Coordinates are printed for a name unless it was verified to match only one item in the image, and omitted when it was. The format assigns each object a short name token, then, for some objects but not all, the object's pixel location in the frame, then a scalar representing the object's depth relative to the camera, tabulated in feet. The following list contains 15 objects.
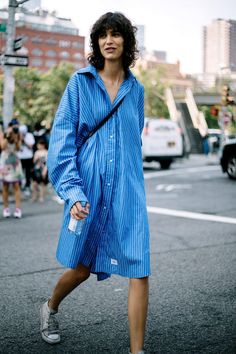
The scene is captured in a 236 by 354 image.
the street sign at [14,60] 39.96
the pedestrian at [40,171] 35.81
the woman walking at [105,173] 9.04
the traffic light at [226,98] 91.71
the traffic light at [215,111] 103.71
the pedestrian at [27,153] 38.51
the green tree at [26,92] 228.02
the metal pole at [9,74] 41.29
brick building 399.03
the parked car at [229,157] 50.37
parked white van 67.05
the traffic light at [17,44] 41.53
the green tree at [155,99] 239.71
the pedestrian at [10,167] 28.68
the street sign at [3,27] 41.78
